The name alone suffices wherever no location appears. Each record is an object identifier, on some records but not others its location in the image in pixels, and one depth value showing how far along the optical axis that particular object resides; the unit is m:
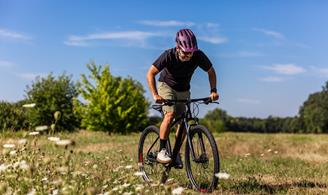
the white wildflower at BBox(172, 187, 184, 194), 4.03
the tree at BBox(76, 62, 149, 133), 34.53
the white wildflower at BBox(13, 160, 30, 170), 4.29
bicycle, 6.08
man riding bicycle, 6.26
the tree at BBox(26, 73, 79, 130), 34.03
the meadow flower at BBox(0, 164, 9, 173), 4.77
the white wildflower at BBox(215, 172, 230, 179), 4.64
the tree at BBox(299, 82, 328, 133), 80.62
